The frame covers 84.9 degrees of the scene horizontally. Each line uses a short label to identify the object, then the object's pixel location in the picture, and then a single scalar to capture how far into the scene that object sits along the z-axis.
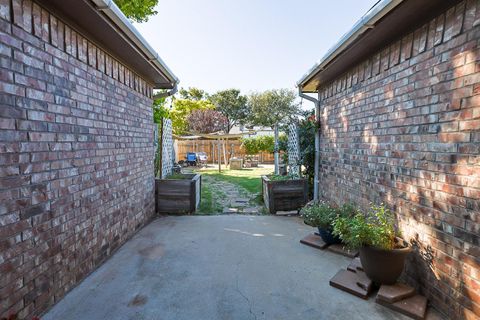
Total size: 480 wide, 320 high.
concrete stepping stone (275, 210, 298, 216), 5.33
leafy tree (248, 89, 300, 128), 28.42
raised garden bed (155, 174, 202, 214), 5.25
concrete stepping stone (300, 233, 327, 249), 3.45
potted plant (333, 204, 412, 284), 2.22
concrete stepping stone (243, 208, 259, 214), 5.59
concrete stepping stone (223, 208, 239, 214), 5.61
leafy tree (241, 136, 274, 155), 17.36
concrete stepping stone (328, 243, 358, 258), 3.19
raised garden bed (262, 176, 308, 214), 5.36
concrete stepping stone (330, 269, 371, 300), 2.29
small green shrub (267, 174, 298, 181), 5.61
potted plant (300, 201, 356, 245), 3.28
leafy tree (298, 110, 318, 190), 5.57
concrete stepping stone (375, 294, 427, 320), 1.98
